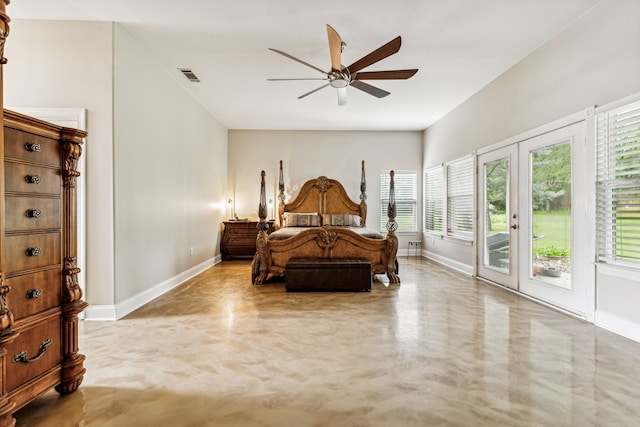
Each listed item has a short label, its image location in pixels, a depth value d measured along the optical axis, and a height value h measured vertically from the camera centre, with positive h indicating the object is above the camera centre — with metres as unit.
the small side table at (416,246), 7.56 -0.82
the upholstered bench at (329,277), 4.29 -0.86
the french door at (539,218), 3.26 -0.08
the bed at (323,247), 4.77 -0.53
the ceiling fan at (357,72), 2.91 +1.45
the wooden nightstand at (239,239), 6.87 -0.58
